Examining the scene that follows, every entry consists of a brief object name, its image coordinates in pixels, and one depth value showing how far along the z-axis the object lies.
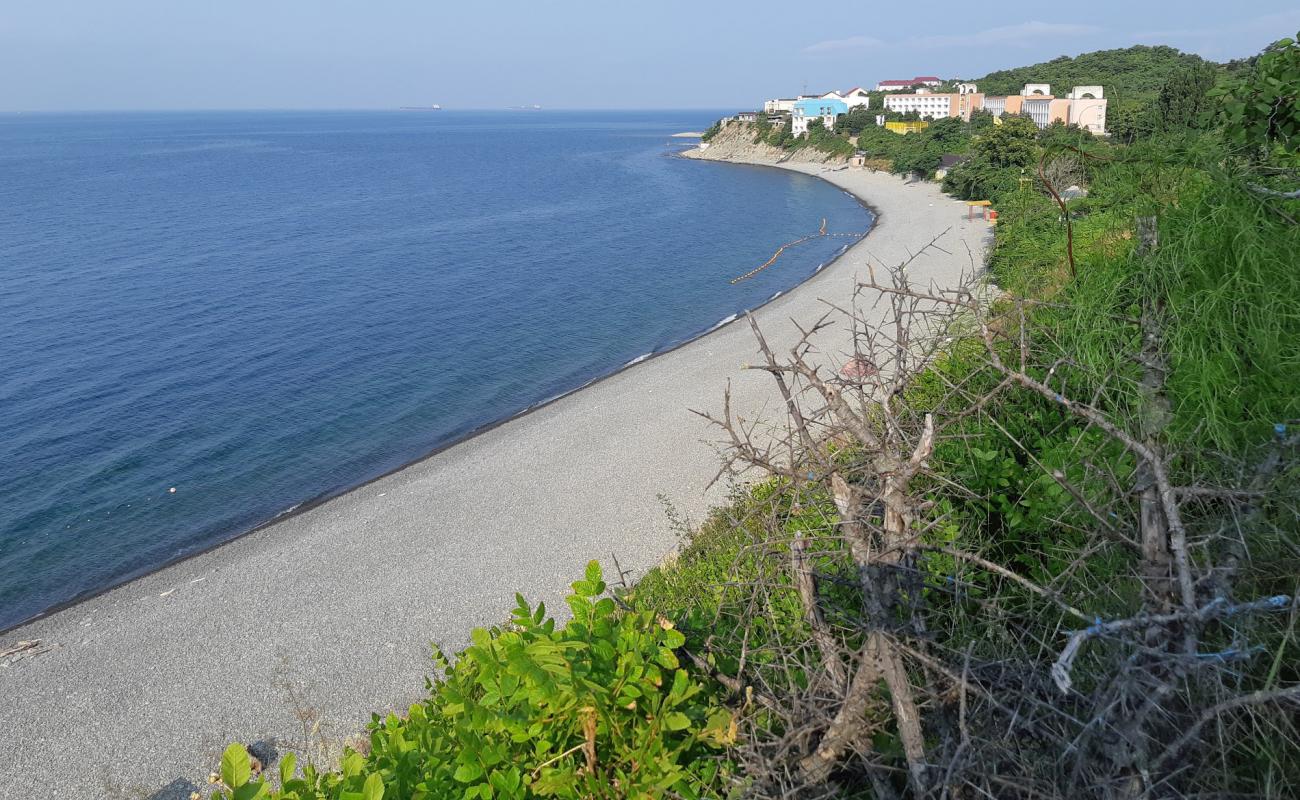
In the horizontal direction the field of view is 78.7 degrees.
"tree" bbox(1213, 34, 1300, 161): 4.35
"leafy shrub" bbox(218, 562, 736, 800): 2.62
